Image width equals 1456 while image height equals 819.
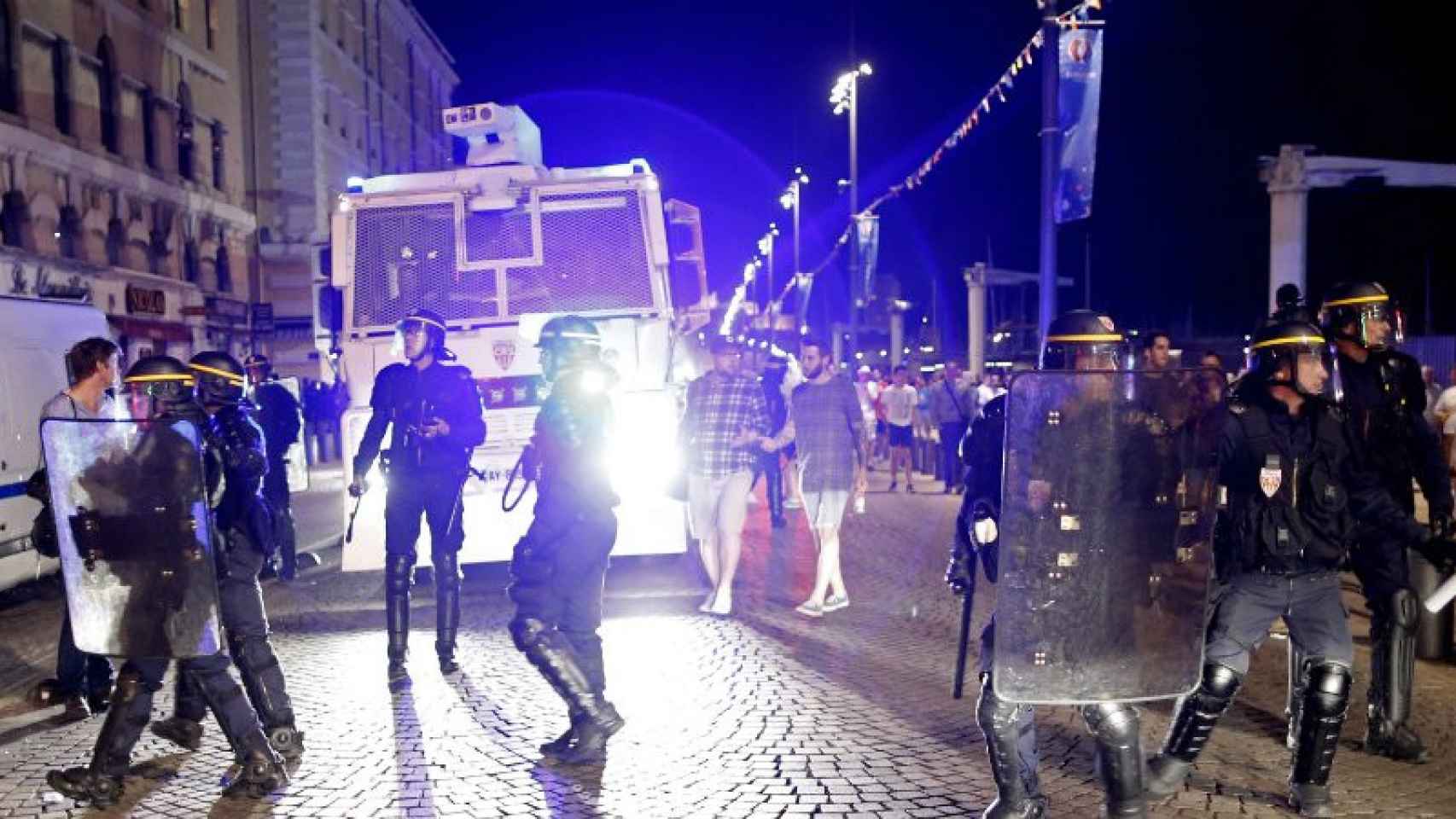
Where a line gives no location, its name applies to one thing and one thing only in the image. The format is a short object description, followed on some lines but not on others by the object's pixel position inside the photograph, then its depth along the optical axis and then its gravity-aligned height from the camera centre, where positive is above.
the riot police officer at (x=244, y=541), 5.11 -0.75
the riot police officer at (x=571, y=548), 5.57 -0.85
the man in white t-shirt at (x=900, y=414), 18.62 -0.86
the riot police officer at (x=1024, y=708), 4.21 -1.21
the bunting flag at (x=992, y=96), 12.25 +3.32
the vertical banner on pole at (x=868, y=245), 26.59 +2.42
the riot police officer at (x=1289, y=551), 4.64 -0.74
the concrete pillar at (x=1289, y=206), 15.87 +1.93
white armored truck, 9.51 +0.54
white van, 9.61 -0.30
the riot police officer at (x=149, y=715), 4.99 -1.43
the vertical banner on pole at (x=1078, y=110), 12.02 +2.37
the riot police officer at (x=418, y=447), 6.98 -0.49
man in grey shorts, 8.88 -0.73
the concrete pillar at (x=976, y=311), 35.47 +1.28
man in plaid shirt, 8.71 -0.66
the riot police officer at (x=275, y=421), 10.95 -0.58
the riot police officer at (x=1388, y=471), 5.37 -0.52
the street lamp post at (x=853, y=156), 27.38 +4.66
